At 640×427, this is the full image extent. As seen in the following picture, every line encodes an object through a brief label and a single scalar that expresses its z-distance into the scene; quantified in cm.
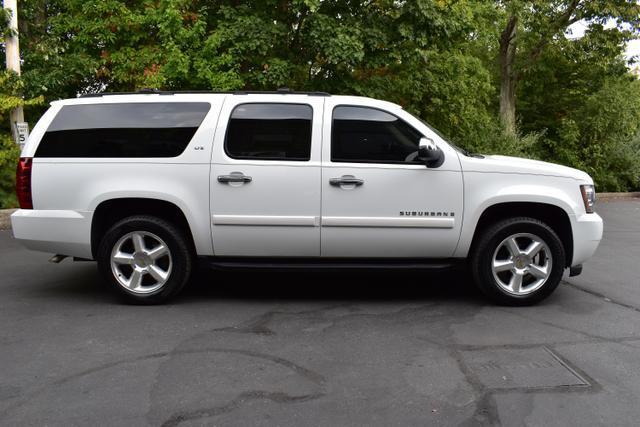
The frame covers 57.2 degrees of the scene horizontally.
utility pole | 1060
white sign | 1045
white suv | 521
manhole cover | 364
